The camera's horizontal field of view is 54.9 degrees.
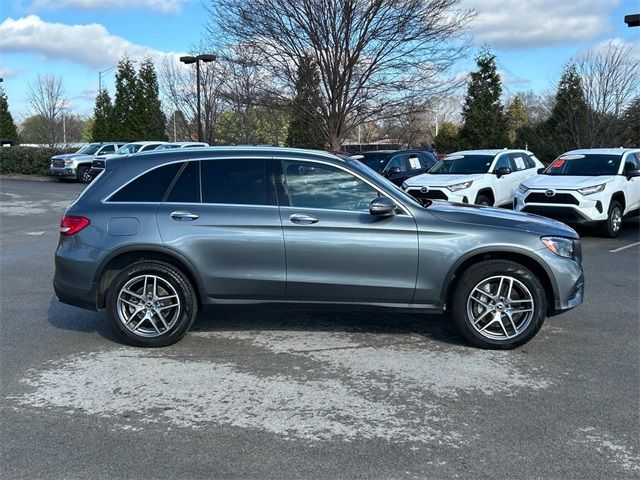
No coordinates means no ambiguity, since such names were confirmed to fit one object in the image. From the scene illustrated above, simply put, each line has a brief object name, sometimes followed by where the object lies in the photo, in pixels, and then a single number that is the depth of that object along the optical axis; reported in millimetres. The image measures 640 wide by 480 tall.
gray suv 5285
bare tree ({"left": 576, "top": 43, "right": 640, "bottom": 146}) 26984
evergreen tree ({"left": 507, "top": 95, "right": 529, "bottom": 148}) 32594
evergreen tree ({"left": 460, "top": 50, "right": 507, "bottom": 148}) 31391
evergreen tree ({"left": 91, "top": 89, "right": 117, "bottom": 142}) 43812
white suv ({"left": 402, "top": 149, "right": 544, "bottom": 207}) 13492
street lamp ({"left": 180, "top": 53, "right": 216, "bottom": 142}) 23000
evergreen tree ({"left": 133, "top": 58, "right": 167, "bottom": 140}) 40719
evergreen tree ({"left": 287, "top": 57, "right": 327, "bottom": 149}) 21516
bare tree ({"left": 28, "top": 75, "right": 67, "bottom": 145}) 47906
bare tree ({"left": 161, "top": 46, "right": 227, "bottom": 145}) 29500
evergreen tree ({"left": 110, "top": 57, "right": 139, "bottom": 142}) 41719
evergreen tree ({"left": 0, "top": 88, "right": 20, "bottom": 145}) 48344
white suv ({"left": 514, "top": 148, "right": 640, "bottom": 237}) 11734
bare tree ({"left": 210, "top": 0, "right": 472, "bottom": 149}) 20469
